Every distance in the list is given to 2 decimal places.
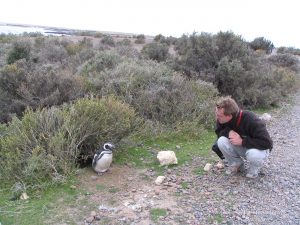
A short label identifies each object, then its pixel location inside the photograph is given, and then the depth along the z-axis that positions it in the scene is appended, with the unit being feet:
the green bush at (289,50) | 101.81
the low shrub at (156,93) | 21.24
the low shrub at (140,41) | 92.57
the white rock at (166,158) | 15.80
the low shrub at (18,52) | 43.27
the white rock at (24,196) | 13.01
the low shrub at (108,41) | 73.05
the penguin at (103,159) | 14.43
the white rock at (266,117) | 25.17
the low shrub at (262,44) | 78.19
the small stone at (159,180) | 13.99
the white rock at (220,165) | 15.39
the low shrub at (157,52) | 43.29
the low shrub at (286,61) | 54.40
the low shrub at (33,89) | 20.72
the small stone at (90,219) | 11.42
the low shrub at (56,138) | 13.96
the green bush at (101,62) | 29.34
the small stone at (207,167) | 15.41
